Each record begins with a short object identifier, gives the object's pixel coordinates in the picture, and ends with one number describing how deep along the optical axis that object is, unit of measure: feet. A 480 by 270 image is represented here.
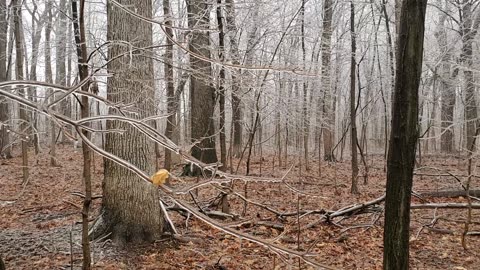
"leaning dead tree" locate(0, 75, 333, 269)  4.76
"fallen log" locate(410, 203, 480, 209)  18.65
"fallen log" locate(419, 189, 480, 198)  26.32
